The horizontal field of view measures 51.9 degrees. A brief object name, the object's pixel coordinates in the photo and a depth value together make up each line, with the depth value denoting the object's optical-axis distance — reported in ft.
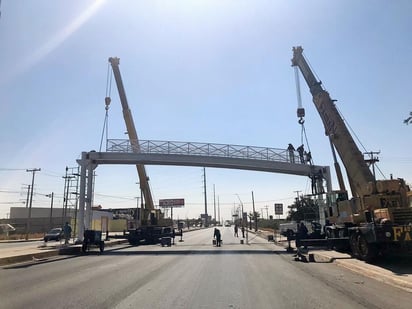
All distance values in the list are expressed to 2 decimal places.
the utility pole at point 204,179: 480.52
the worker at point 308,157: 116.88
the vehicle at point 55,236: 151.25
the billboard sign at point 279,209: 178.56
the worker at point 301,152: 121.19
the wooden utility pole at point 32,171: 236.53
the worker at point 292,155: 122.72
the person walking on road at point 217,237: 118.11
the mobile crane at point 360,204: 55.21
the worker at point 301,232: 91.82
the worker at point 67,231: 111.04
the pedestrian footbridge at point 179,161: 118.73
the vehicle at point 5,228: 262.26
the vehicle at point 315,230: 96.12
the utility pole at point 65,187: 131.23
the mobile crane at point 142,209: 136.56
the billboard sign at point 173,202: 415.85
